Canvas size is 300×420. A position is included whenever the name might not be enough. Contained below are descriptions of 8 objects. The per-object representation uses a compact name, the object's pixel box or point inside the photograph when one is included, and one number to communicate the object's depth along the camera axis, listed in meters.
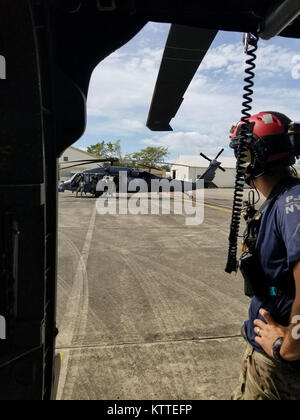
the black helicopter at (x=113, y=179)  23.53
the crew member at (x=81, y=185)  23.72
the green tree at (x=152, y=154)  77.06
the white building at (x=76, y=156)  60.53
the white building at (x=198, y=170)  64.31
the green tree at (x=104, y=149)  73.50
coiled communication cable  1.69
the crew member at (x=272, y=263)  1.33
